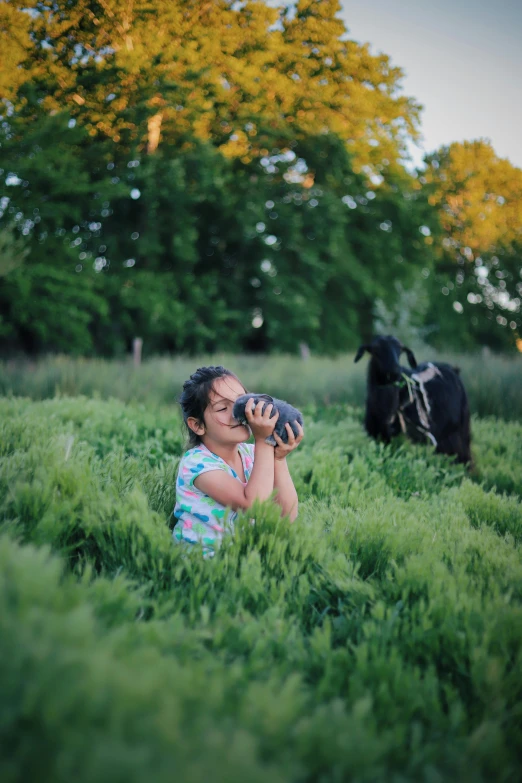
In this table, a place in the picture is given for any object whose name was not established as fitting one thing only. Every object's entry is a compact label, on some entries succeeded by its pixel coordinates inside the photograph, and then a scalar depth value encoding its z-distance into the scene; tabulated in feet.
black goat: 18.39
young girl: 8.55
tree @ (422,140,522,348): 102.01
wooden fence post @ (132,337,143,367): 44.47
